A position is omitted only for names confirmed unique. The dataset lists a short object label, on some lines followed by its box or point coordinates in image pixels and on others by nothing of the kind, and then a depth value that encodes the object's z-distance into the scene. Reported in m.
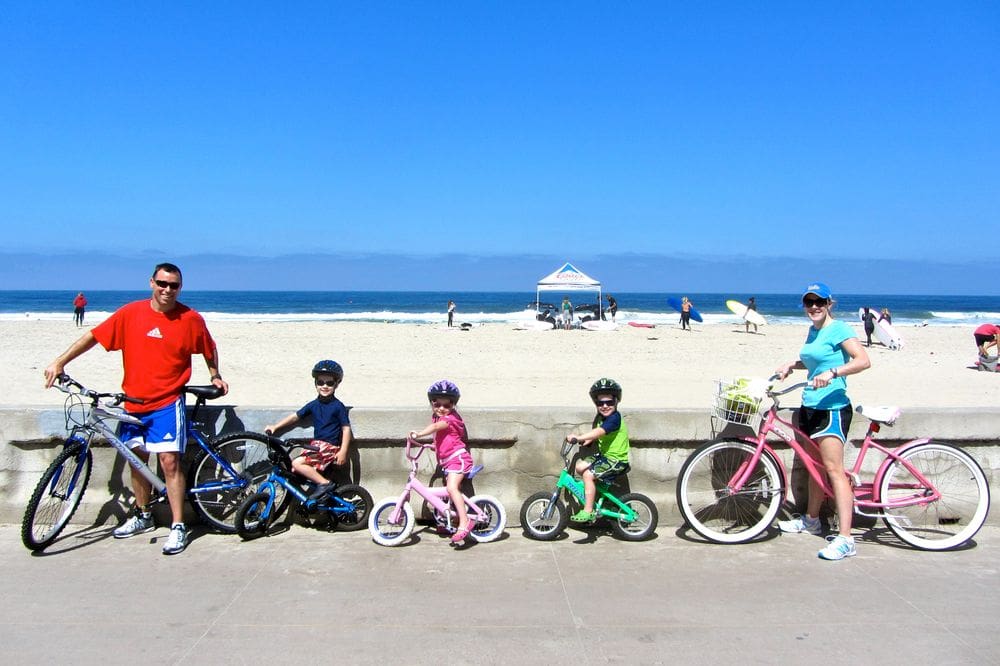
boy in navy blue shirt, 4.87
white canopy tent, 37.22
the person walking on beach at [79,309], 38.97
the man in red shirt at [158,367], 4.62
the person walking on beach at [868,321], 28.97
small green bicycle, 4.82
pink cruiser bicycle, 4.76
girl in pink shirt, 4.77
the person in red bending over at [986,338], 18.91
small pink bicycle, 4.73
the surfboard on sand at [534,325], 36.33
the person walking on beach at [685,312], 38.34
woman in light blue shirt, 4.60
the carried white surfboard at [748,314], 36.84
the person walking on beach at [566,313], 36.81
